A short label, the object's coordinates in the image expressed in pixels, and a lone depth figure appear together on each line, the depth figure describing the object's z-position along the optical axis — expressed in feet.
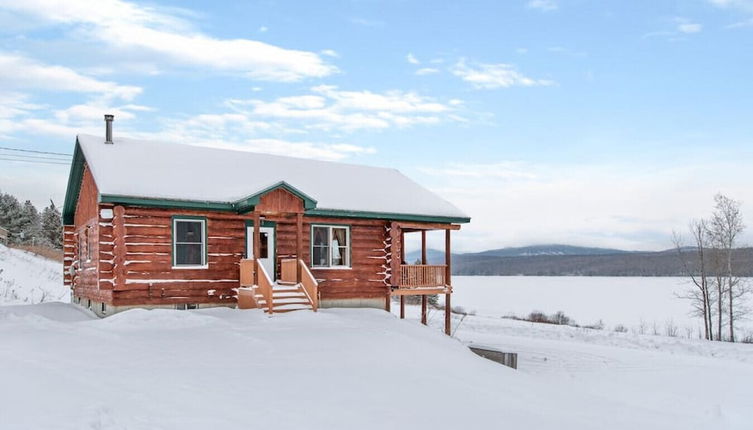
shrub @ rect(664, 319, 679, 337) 111.38
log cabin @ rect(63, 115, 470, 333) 60.75
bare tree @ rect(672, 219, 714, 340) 126.08
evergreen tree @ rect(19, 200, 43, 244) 236.47
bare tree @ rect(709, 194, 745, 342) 130.82
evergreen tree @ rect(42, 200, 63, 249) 229.45
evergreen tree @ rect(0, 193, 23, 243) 227.40
